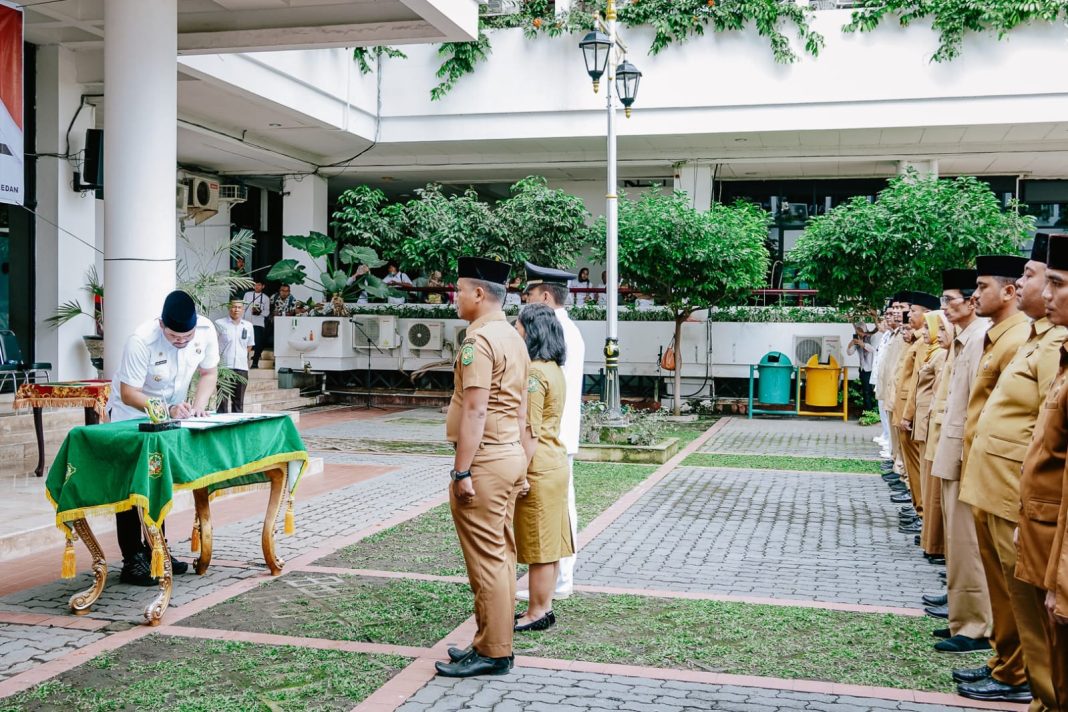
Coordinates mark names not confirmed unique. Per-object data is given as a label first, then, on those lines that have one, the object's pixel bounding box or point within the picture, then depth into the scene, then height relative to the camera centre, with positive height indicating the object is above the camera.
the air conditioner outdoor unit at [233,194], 21.67 +2.86
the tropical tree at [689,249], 17.25 +1.39
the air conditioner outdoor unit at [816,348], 19.42 -0.33
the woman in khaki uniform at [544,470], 5.53 -0.79
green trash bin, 18.73 -0.92
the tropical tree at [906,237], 16.31 +1.56
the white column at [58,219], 13.82 +1.42
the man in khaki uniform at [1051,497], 3.42 -0.57
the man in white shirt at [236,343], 13.77 -0.26
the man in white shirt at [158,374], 6.37 -0.33
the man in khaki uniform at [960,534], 5.37 -1.08
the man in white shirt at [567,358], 5.99 -0.18
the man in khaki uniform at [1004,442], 4.26 -0.49
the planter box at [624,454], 12.70 -1.59
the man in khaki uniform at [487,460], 4.79 -0.65
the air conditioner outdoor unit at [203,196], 19.69 +2.53
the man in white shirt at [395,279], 21.72 +1.10
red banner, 9.55 +2.09
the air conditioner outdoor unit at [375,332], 20.59 -0.12
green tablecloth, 5.77 -0.87
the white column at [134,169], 9.28 +1.43
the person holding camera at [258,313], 21.38 +0.24
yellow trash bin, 18.44 -0.96
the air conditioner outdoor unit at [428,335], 20.61 -0.18
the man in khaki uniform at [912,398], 8.73 -0.59
